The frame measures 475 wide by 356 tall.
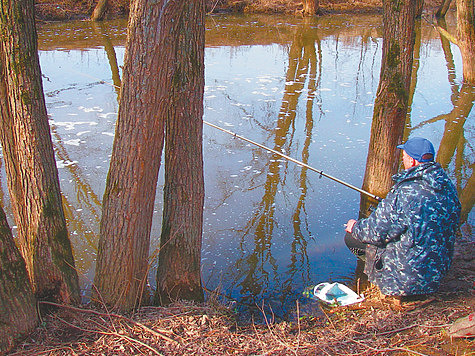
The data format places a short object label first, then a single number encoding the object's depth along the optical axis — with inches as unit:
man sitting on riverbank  116.0
